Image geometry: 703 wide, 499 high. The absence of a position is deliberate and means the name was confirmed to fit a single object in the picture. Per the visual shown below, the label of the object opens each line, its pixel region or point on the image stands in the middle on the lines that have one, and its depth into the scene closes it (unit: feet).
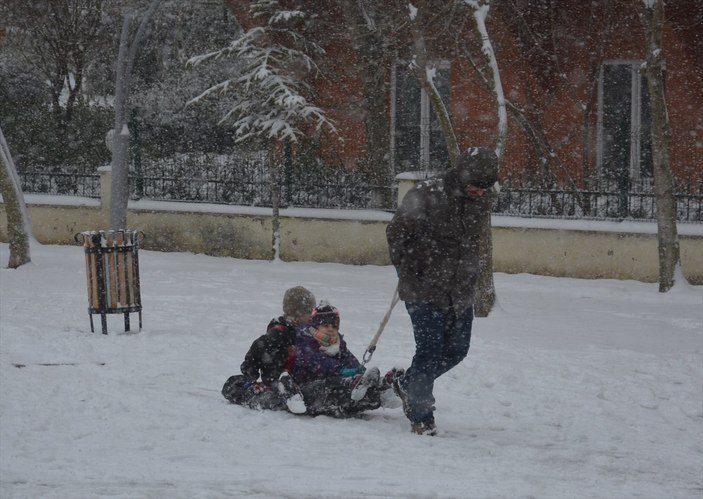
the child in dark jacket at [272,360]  46.91
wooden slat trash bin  68.33
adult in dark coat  41.57
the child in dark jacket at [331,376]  45.78
